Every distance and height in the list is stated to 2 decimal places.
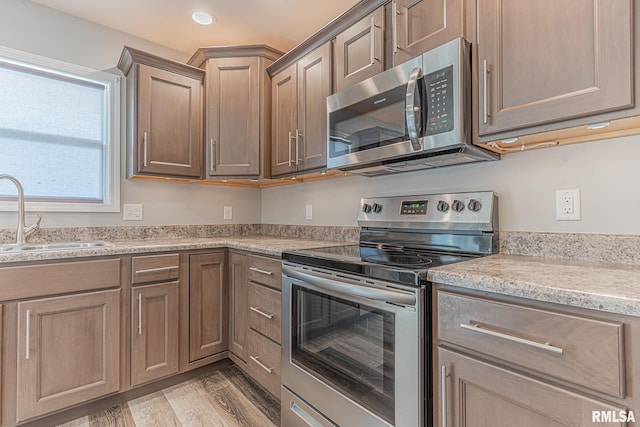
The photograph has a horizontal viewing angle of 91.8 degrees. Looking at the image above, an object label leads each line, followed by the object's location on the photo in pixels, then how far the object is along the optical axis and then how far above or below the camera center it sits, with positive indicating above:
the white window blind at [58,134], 1.98 +0.57
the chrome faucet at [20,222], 1.85 -0.03
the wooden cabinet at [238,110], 2.32 +0.81
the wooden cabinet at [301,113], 1.92 +0.70
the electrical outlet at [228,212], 2.79 +0.05
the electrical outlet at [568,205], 1.24 +0.05
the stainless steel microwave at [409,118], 1.24 +0.46
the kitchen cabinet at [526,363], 0.70 -0.38
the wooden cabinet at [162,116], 2.16 +0.74
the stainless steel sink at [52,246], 1.80 -0.18
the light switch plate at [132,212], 2.32 +0.04
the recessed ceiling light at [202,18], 2.12 +1.39
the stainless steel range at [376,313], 1.03 -0.38
